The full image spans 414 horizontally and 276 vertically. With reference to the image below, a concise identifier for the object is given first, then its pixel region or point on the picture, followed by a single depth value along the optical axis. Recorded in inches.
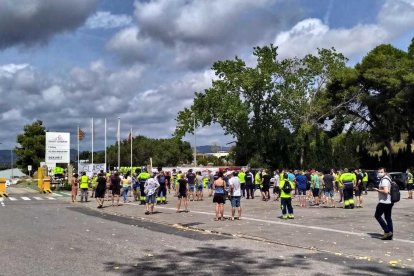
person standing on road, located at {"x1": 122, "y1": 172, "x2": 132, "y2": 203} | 1119.1
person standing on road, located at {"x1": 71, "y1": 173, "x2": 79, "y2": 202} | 1163.4
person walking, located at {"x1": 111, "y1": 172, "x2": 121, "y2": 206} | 1021.8
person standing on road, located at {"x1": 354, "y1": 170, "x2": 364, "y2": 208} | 907.4
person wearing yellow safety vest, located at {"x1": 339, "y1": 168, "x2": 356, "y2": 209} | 850.8
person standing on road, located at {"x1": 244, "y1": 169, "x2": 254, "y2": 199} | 1176.8
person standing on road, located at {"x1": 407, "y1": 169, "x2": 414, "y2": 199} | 1152.2
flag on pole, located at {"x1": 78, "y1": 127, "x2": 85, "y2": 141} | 2199.6
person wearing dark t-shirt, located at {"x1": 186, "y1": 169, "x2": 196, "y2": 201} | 1062.4
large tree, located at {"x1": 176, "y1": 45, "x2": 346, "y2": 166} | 2317.9
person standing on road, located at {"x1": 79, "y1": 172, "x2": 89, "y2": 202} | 1126.5
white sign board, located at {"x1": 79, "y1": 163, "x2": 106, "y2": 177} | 1647.4
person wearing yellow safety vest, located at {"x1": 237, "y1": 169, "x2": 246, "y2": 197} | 1186.7
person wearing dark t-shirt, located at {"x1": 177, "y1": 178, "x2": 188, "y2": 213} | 856.9
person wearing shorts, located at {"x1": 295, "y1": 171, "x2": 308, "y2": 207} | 949.2
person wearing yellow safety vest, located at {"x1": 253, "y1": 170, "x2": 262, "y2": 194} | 1220.5
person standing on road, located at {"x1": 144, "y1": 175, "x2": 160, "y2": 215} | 822.5
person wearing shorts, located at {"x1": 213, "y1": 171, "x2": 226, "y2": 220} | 699.4
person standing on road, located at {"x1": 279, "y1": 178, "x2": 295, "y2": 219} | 711.1
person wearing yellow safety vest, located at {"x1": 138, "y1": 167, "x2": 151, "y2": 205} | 983.6
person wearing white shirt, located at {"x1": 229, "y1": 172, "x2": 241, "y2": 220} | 705.6
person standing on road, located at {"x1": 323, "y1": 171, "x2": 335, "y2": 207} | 908.6
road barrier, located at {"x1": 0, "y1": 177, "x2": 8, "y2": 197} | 1482.5
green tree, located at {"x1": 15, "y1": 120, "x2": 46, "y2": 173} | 3043.8
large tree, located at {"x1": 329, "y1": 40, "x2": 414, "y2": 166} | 1999.4
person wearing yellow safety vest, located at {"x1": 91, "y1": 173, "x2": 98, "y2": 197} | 1375.0
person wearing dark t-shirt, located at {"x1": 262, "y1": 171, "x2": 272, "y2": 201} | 1110.6
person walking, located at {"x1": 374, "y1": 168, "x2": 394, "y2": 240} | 504.7
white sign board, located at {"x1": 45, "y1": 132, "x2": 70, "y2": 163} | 1887.3
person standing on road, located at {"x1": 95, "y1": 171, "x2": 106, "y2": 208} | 983.1
